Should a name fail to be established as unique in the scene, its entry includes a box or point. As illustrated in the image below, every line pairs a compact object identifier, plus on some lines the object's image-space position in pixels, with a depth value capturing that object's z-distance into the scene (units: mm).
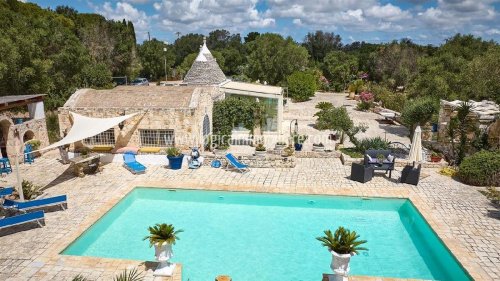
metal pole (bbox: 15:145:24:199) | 14725
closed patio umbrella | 18906
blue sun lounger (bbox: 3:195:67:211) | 14328
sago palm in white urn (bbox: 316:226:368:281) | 9797
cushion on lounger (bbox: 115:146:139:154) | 21859
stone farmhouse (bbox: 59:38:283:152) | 21922
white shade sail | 18184
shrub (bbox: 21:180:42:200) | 15945
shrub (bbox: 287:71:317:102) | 48844
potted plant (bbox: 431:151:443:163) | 21094
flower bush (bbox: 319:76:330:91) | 64750
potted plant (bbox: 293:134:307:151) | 24062
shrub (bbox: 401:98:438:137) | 23538
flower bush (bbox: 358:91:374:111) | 41878
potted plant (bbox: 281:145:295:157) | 22161
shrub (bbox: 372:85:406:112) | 38959
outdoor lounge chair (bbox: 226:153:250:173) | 20312
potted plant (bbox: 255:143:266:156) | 21969
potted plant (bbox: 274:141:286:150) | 23188
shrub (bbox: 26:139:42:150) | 22469
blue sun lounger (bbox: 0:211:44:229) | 12836
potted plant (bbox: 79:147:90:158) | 20006
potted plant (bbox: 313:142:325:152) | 23312
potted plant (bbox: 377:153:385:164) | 19194
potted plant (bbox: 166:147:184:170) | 20516
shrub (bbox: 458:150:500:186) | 17594
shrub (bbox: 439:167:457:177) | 19478
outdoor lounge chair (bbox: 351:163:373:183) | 18391
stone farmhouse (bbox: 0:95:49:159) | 21203
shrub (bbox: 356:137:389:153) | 21891
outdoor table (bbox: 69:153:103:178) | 19281
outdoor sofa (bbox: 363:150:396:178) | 18938
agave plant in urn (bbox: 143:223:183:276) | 10469
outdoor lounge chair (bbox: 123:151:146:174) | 20109
